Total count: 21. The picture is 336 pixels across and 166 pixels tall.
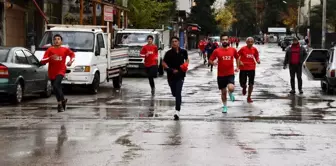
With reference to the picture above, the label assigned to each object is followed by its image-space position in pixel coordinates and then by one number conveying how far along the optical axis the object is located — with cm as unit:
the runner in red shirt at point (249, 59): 1644
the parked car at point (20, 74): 1480
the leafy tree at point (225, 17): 12675
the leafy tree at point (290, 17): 11605
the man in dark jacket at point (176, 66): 1269
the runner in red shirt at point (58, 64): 1352
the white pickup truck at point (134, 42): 2723
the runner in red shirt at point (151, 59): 1941
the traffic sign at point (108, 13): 2773
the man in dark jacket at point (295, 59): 1903
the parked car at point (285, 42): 7109
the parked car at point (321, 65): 1897
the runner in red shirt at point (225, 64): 1399
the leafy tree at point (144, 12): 4259
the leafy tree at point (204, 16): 8556
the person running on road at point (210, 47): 3694
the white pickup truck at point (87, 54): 1795
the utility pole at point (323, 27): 4966
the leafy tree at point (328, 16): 7125
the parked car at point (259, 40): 10542
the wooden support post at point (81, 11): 2573
